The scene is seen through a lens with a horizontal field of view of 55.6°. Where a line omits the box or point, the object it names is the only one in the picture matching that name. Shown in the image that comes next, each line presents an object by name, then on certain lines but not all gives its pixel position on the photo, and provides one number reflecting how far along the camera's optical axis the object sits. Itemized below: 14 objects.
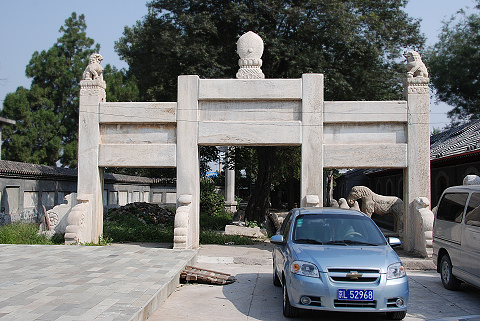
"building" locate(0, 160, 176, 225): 17.34
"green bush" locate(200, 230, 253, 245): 14.72
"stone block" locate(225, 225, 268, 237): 16.14
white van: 7.66
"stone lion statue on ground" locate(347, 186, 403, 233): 14.99
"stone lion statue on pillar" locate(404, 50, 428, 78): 13.13
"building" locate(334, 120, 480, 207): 14.88
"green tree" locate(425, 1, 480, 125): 29.97
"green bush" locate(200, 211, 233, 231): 19.64
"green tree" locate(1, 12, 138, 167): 28.09
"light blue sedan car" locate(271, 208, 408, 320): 6.04
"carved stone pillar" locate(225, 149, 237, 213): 30.37
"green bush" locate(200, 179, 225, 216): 27.20
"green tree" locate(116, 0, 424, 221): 18.23
